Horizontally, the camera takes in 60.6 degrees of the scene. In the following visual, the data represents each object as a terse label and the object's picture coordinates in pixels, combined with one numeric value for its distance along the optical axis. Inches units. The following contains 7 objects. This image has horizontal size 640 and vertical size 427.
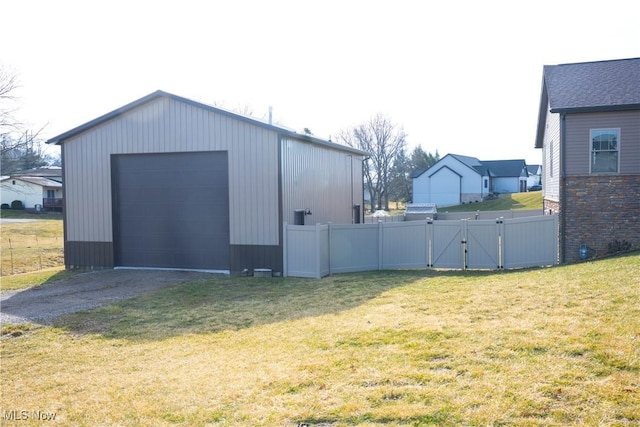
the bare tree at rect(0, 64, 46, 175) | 1093.8
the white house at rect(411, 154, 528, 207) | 2393.0
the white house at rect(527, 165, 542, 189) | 3193.9
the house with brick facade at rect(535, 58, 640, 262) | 629.3
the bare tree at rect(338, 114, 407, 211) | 2409.0
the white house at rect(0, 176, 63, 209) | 2249.0
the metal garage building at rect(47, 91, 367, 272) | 607.2
